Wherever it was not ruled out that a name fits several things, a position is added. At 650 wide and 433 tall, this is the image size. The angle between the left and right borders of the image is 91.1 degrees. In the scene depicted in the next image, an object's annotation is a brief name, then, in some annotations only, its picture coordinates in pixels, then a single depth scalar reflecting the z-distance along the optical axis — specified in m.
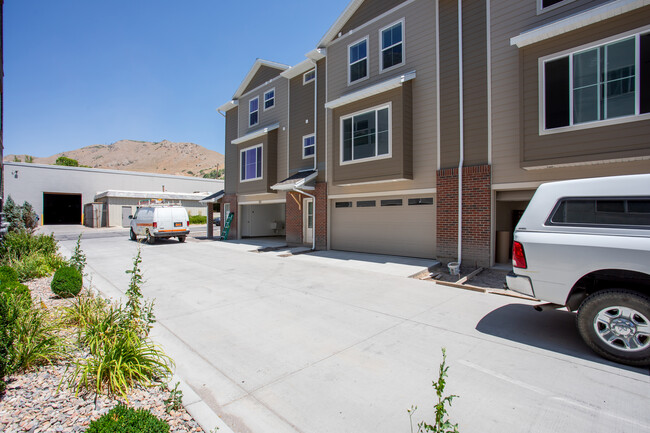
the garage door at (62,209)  41.68
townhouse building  7.76
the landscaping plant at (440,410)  2.01
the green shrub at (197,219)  40.37
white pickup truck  3.96
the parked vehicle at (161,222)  19.20
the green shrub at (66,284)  6.63
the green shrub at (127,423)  2.33
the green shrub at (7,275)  5.94
